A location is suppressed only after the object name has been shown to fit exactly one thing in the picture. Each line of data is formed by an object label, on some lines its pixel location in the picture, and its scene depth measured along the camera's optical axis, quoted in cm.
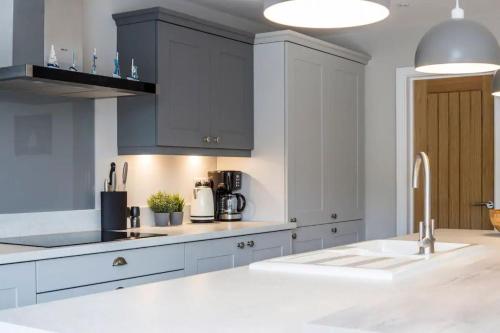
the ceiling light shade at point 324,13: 179
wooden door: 527
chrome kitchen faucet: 255
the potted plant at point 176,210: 422
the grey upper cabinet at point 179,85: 391
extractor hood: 301
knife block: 379
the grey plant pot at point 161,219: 414
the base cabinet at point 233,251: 368
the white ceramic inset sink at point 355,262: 216
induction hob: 315
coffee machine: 457
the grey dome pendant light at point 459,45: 235
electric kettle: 437
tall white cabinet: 457
